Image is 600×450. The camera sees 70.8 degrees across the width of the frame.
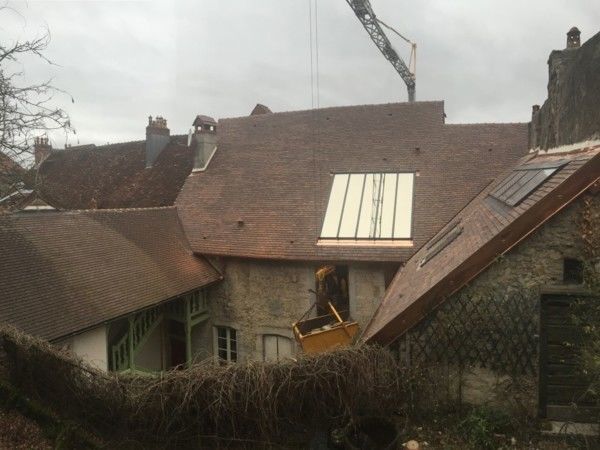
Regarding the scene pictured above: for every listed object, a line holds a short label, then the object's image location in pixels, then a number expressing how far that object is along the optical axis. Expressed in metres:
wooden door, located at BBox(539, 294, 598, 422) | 5.31
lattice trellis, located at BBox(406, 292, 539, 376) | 5.46
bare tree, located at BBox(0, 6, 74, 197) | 8.40
